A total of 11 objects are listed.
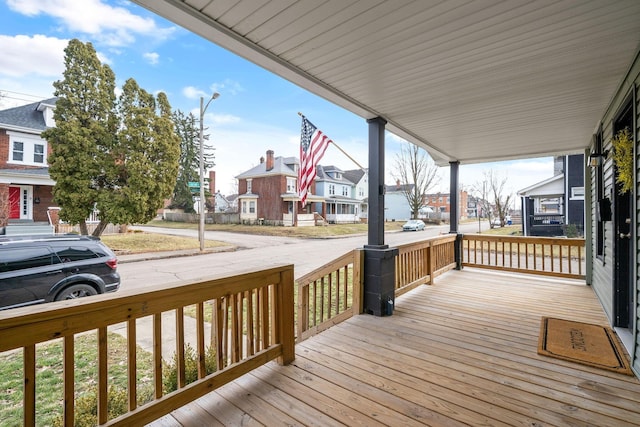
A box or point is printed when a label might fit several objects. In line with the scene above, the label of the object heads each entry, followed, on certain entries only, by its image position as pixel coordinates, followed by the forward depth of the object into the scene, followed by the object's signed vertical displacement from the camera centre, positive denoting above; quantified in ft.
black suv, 12.19 -2.58
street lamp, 31.71 +3.49
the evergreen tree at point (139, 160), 28.02 +5.67
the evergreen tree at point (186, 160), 87.97 +16.63
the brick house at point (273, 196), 72.49 +4.30
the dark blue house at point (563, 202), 38.37 +1.27
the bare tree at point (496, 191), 68.44 +4.85
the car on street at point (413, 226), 69.97 -3.51
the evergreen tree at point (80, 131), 25.82 +7.86
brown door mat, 8.11 -4.25
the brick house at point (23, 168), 28.30 +4.98
